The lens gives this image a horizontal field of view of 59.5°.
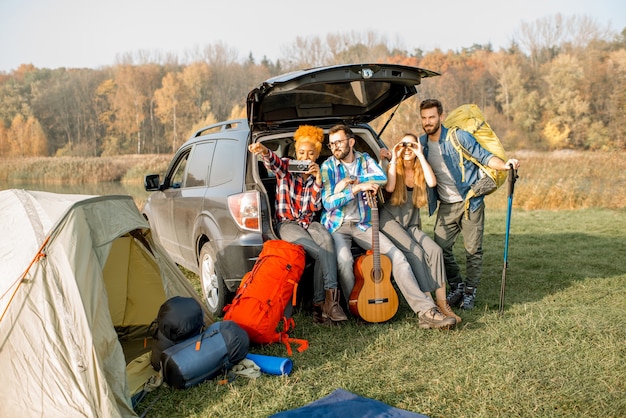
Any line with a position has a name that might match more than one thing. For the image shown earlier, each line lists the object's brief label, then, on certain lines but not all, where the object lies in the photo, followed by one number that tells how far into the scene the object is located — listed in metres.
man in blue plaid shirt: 4.68
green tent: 2.98
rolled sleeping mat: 3.58
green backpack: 5.12
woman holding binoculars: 4.79
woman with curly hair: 4.62
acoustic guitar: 4.57
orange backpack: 4.10
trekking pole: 4.77
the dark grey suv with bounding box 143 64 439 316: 4.69
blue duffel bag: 3.39
